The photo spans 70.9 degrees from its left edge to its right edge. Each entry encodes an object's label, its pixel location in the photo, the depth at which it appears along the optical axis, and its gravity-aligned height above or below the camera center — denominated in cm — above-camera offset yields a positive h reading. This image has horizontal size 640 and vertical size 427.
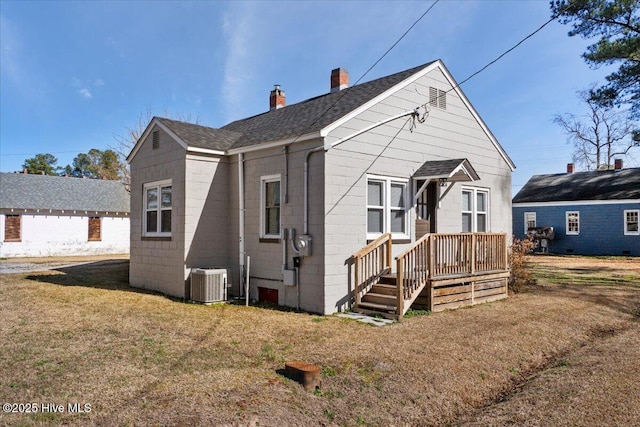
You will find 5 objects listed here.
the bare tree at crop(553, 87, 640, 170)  4153 +826
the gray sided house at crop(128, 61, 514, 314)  948 +92
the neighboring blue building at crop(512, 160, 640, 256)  2544 +82
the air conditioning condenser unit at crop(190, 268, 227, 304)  1027 -138
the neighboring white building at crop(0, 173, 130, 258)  2464 +53
